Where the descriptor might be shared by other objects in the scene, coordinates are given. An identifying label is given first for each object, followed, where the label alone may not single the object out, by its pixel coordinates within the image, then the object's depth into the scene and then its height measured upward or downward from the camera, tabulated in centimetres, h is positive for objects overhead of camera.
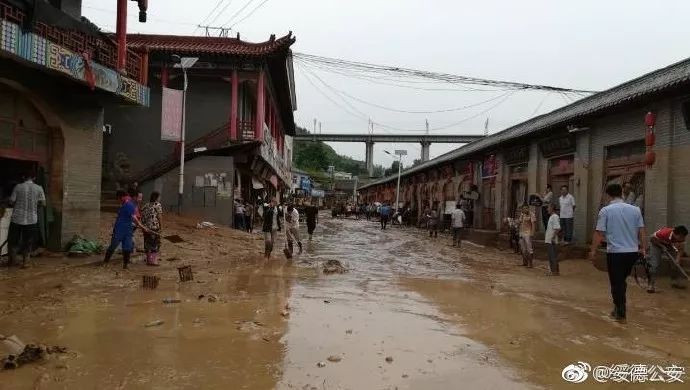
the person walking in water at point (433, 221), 2656 -112
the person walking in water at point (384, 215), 3582 -121
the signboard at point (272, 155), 2603 +189
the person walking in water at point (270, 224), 1426 -82
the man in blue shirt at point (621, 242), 730 -47
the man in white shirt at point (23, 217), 1012 -63
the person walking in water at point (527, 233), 1377 -76
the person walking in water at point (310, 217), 2142 -94
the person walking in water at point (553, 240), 1247 -82
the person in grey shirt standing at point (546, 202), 1750 +1
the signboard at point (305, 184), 6138 +93
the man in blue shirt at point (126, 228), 1101 -82
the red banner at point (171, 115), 2005 +255
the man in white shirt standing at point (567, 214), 1589 -30
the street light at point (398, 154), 4719 +374
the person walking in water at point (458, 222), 2092 -85
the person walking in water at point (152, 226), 1163 -80
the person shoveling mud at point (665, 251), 1002 -79
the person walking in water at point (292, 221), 1566 -80
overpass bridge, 9500 +977
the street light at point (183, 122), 1981 +226
